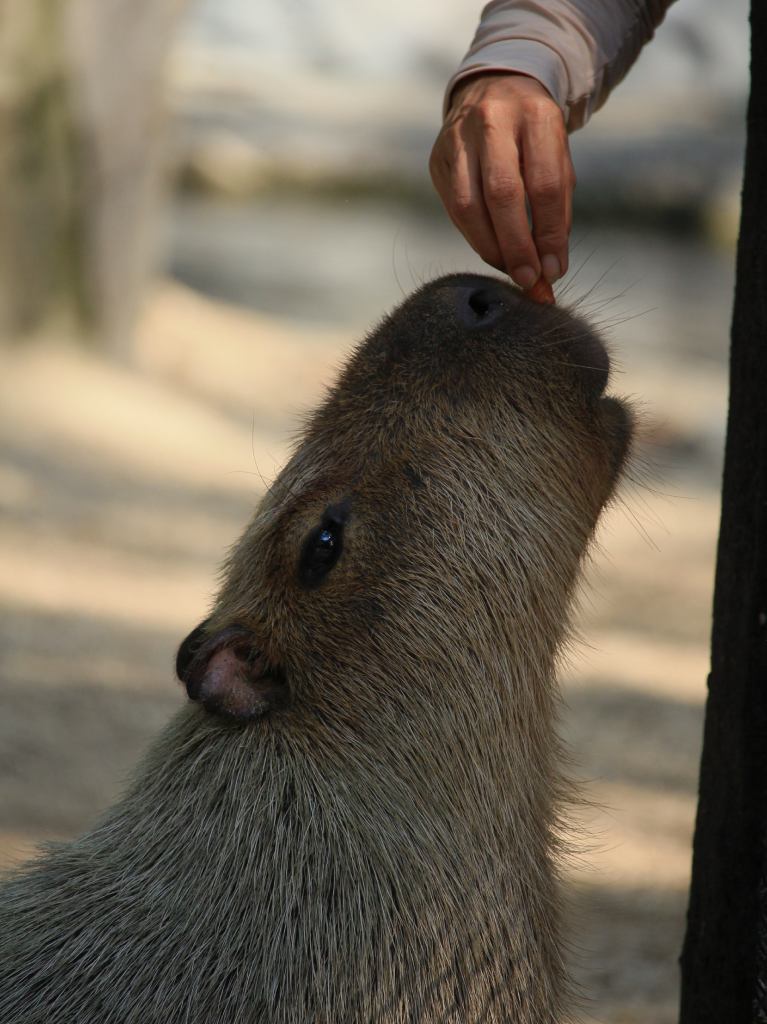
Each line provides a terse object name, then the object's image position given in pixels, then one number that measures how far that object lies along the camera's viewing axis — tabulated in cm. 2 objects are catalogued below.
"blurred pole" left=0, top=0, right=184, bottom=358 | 1662
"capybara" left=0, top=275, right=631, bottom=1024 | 460
